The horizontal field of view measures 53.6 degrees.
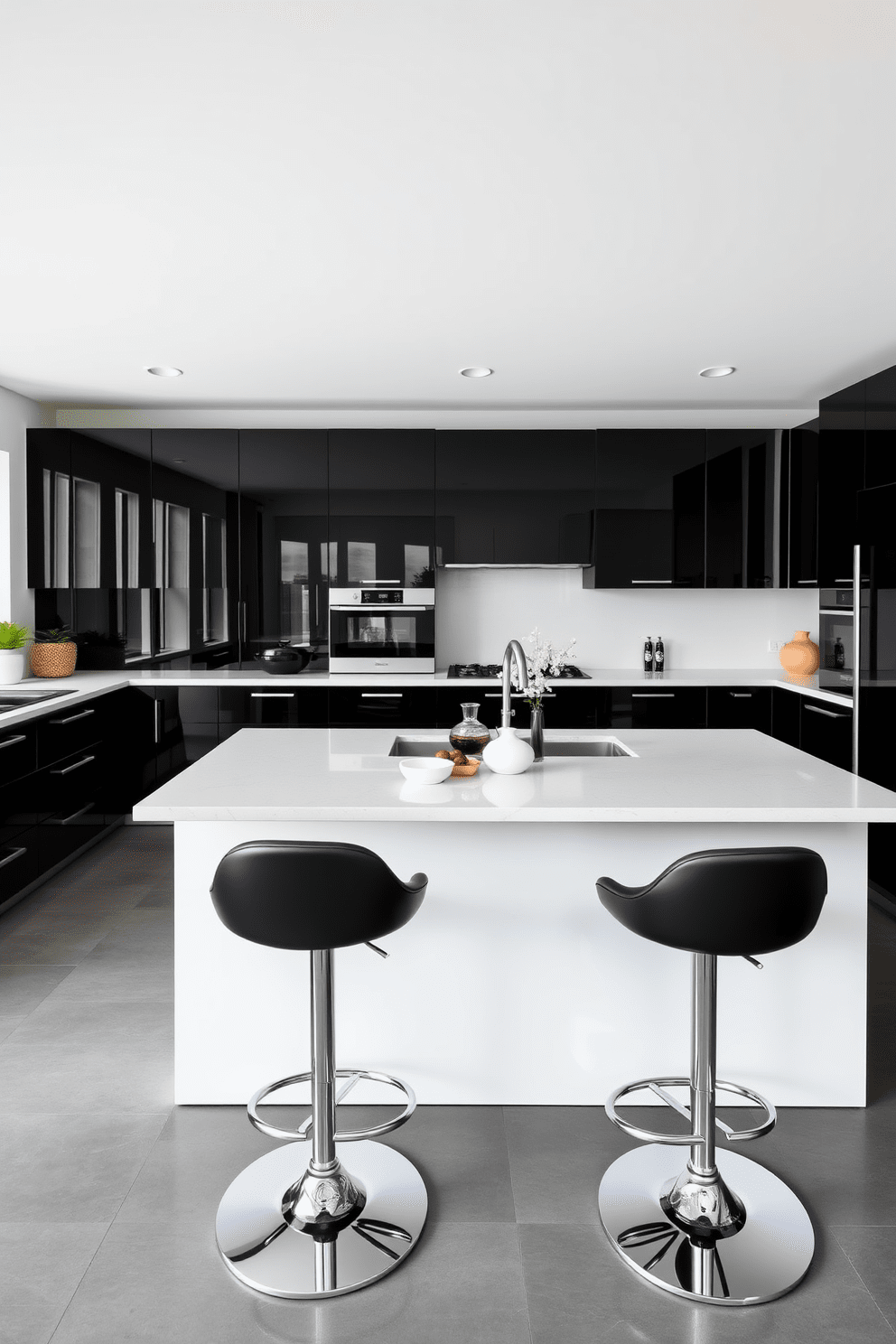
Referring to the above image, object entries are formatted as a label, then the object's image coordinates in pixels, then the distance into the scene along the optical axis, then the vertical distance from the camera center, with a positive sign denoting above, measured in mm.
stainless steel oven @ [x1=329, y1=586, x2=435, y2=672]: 5449 +17
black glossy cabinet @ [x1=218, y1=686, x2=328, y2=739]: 5289 -449
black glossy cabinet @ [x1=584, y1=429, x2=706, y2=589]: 5434 +754
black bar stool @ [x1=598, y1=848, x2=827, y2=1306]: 1778 -1226
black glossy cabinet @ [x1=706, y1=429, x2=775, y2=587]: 5395 +751
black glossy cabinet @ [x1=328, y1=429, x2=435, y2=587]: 5453 +771
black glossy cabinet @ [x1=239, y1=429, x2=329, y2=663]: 5469 +598
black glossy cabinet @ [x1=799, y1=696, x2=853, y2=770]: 4430 -528
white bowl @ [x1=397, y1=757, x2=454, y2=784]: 2373 -372
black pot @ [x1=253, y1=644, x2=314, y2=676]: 5453 -170
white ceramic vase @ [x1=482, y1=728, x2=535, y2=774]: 2561 -357
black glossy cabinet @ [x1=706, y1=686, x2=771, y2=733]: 5270 -445
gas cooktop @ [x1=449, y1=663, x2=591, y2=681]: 5480 -243
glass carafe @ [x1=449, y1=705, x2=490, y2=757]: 2805 -334
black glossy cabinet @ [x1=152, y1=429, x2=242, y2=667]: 5461 +739
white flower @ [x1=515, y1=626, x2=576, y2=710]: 2871 -111
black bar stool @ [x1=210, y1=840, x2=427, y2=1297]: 1782 -1210
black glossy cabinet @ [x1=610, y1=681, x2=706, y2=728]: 5266 -438
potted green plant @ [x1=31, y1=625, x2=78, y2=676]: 5254 -143
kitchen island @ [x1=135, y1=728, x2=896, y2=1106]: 2471 -983
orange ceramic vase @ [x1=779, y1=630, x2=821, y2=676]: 5367 -150
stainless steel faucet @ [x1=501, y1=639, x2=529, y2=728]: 2582 -120
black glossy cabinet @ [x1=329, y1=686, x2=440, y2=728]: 5305 -448
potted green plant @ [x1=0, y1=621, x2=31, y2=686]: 4883 -104
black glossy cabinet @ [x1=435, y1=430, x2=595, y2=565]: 5441 +834
